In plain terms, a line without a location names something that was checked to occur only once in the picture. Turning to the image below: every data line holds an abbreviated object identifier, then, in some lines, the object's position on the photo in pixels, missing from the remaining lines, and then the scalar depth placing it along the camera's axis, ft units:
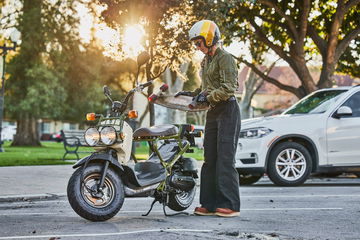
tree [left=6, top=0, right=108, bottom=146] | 134.92
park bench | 73.05
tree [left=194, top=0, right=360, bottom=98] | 63.77
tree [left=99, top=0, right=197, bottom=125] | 51.70
